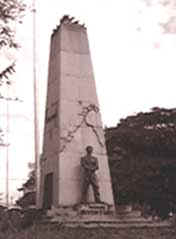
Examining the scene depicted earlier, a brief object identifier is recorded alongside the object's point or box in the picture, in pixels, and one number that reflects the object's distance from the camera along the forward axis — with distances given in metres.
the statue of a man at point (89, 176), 13.32
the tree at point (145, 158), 27.53
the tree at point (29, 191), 33.16
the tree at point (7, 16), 7.70
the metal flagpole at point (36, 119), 26.19
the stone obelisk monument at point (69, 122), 13.45
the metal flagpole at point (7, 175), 33.12
